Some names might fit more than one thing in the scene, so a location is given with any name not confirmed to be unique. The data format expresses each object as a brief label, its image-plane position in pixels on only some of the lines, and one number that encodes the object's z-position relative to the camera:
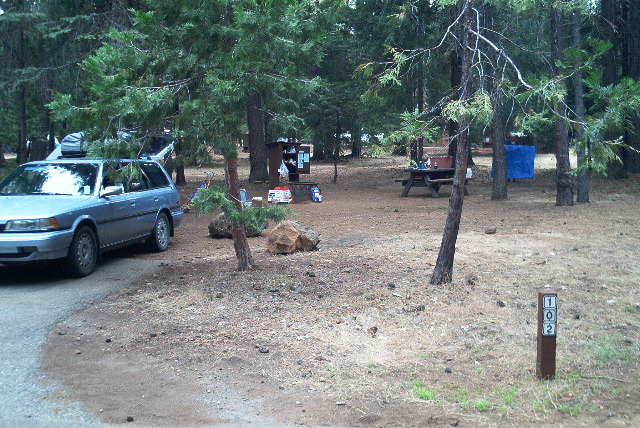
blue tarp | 25.70
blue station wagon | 8.66
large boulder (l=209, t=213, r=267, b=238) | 13.12
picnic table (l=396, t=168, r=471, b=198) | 20.80
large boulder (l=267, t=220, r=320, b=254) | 10.73
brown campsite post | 5.35
